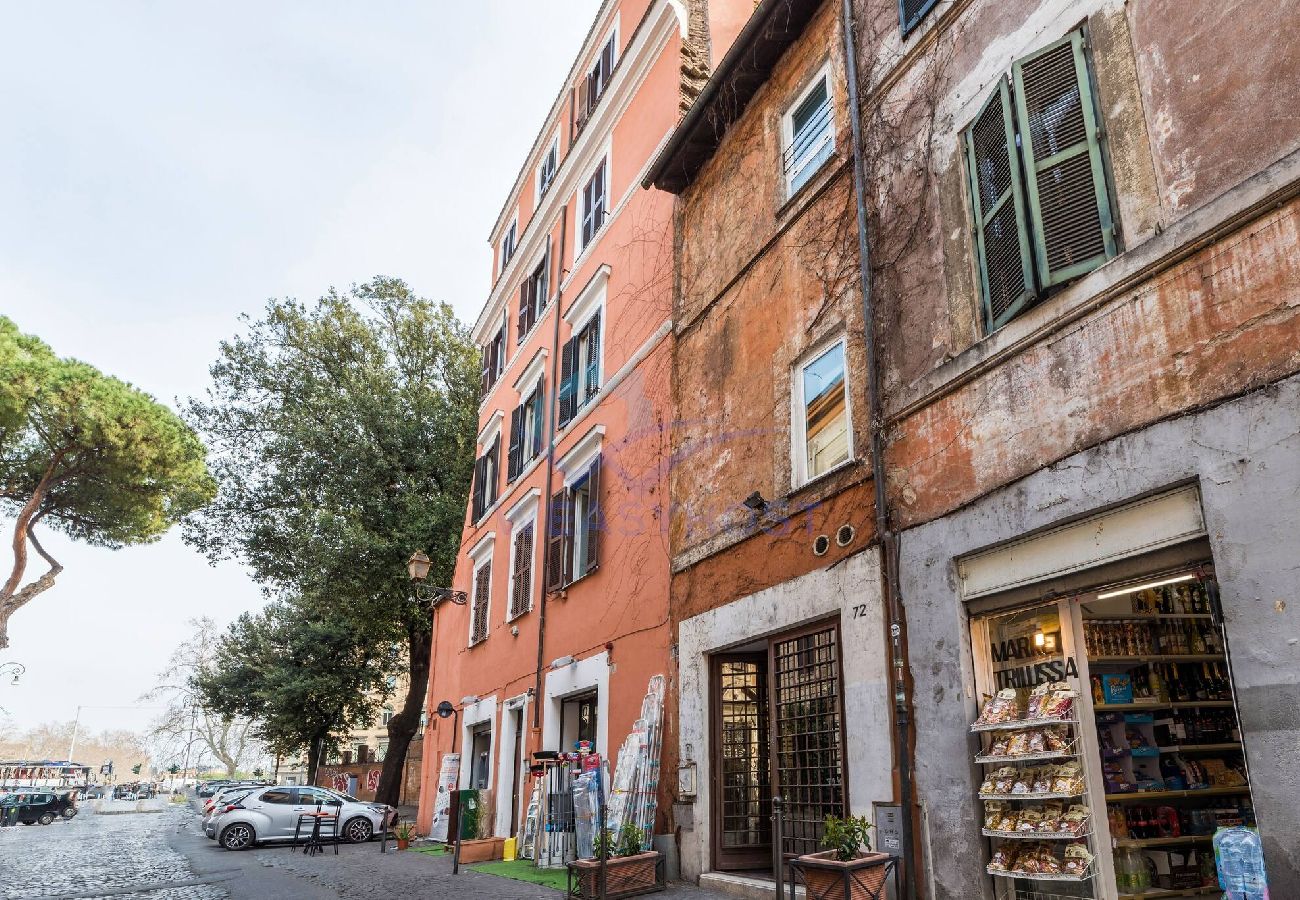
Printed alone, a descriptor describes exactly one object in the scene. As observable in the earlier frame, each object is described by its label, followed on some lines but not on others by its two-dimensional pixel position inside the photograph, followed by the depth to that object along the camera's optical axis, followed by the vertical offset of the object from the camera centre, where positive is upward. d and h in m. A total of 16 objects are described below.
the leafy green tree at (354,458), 24.61 +7.79
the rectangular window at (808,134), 9.61 +6.34
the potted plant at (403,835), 17.88 -1.74
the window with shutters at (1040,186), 5.99 +3.73
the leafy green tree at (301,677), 32.88 +2.28
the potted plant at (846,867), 6.12 -0.79
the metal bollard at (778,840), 6.84 -0.70
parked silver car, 19.66 -1.61
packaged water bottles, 4.36 -0.54
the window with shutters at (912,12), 8.07 +6.28
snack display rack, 5.55 -0.33
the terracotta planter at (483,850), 13.52 -1.54
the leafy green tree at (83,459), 25.25 +7.81
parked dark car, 32.31 -2.30
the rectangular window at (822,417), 8.47 +3.00
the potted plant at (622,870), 8.64 -1.16
